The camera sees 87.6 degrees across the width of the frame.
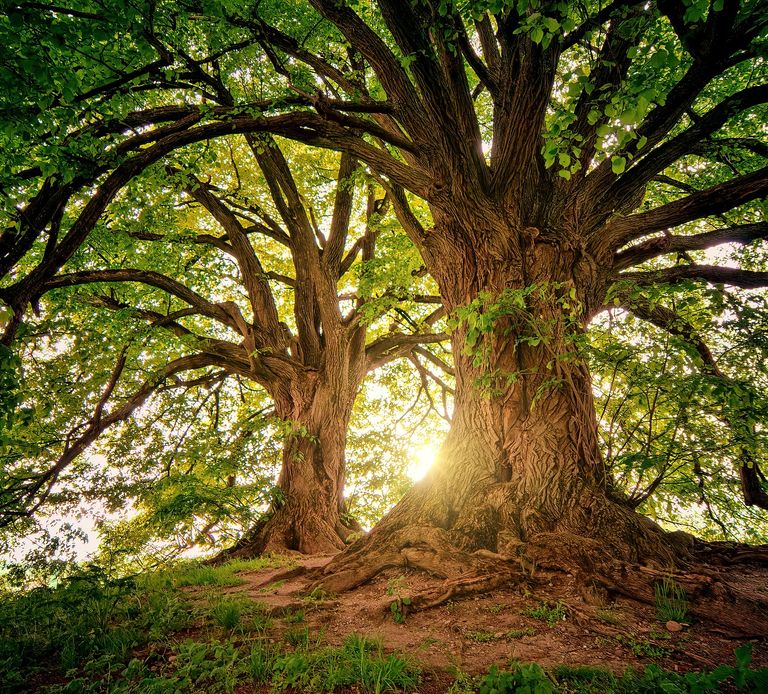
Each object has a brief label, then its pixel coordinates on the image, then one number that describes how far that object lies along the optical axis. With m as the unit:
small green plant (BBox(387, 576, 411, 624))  2.82
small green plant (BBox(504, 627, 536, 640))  2.42
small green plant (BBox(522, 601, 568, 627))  2.60
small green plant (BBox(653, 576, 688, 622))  2.56
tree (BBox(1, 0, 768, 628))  3.36
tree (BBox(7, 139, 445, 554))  6.66
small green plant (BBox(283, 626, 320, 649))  2.45
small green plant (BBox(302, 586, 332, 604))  3.28
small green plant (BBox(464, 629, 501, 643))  2.42
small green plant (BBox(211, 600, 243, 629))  2.79
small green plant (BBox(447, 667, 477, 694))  1.89
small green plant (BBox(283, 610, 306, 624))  2.87
